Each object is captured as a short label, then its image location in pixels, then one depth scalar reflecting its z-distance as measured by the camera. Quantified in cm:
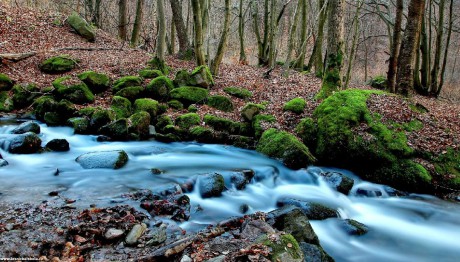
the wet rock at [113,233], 416
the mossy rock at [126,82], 1141
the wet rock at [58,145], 818
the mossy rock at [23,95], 1054
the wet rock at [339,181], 729
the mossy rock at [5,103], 1027
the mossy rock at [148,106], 1034
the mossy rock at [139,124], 944
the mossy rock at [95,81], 1135
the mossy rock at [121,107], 1018
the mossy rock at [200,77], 1209
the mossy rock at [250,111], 1008
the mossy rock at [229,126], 995
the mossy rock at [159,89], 1130
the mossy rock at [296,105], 1001
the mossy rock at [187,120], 998
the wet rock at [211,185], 638
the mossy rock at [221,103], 1112
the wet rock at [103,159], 724
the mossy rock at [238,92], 1232
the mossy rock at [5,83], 1067
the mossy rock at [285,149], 814
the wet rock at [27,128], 869
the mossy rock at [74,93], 1052
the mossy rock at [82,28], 1716
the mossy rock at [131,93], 1102
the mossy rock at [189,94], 1145
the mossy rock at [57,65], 1230
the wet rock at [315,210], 588
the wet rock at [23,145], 764
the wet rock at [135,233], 414
